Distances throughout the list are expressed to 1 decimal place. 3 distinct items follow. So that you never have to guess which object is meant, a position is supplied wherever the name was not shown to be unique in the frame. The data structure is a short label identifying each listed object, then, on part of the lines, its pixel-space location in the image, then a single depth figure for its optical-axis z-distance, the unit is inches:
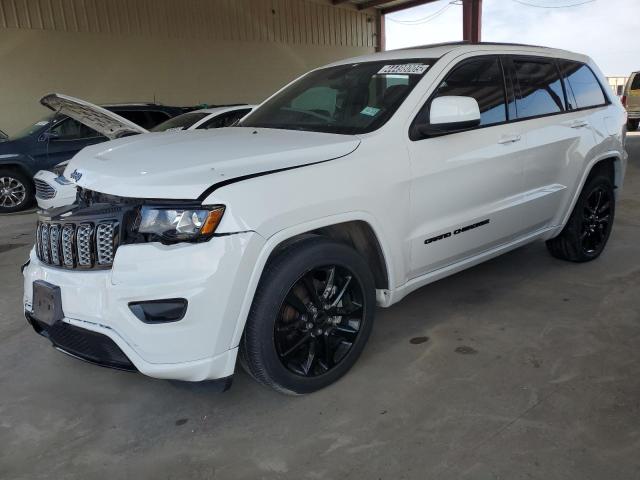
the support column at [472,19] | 648.4
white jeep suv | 87.7
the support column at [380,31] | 806.5
